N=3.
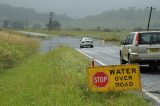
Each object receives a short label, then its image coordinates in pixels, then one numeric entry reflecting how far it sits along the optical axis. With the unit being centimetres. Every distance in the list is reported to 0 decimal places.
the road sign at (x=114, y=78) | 1259
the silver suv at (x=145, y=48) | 2050
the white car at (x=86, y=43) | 6676
